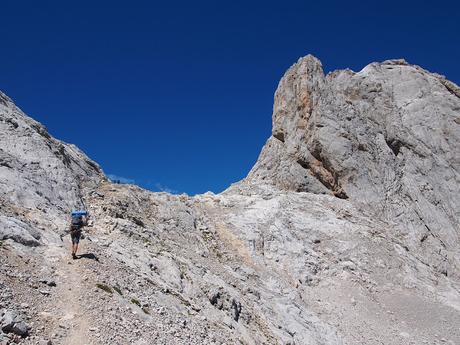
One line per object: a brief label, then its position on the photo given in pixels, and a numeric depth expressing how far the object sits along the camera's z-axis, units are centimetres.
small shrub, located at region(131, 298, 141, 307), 1641
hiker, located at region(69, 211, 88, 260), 1739
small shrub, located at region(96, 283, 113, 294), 1573
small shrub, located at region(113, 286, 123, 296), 1638
